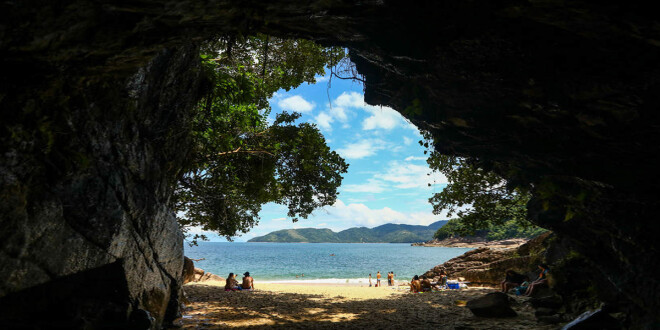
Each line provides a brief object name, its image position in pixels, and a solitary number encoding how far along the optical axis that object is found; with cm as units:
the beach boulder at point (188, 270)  2169
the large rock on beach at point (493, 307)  1012
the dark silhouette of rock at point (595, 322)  714
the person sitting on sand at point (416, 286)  2071
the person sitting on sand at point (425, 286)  2081
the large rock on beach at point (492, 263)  2011
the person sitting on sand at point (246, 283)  2040
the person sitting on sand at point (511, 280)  1734
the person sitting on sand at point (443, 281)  2316
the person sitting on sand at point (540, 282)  1359
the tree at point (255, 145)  1211
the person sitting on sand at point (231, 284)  1900
